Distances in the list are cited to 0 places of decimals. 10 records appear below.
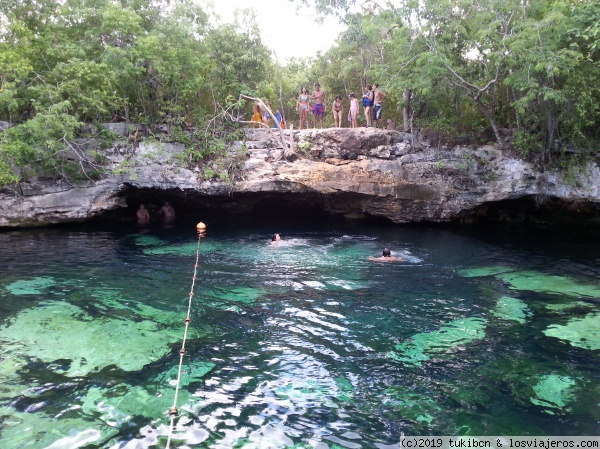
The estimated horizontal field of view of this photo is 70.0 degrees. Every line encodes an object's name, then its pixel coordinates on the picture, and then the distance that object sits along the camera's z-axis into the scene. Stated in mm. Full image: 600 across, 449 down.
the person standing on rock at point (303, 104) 18328
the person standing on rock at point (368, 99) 17625
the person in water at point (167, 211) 20938
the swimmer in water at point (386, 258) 12508
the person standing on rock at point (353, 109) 17734
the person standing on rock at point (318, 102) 18094
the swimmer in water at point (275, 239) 14959
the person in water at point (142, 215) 20219
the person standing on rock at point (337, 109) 18422
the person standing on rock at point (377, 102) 17844
